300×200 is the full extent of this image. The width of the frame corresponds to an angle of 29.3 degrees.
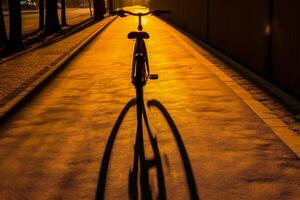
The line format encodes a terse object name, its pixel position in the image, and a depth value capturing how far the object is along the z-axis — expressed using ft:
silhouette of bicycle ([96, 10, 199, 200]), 16.80
